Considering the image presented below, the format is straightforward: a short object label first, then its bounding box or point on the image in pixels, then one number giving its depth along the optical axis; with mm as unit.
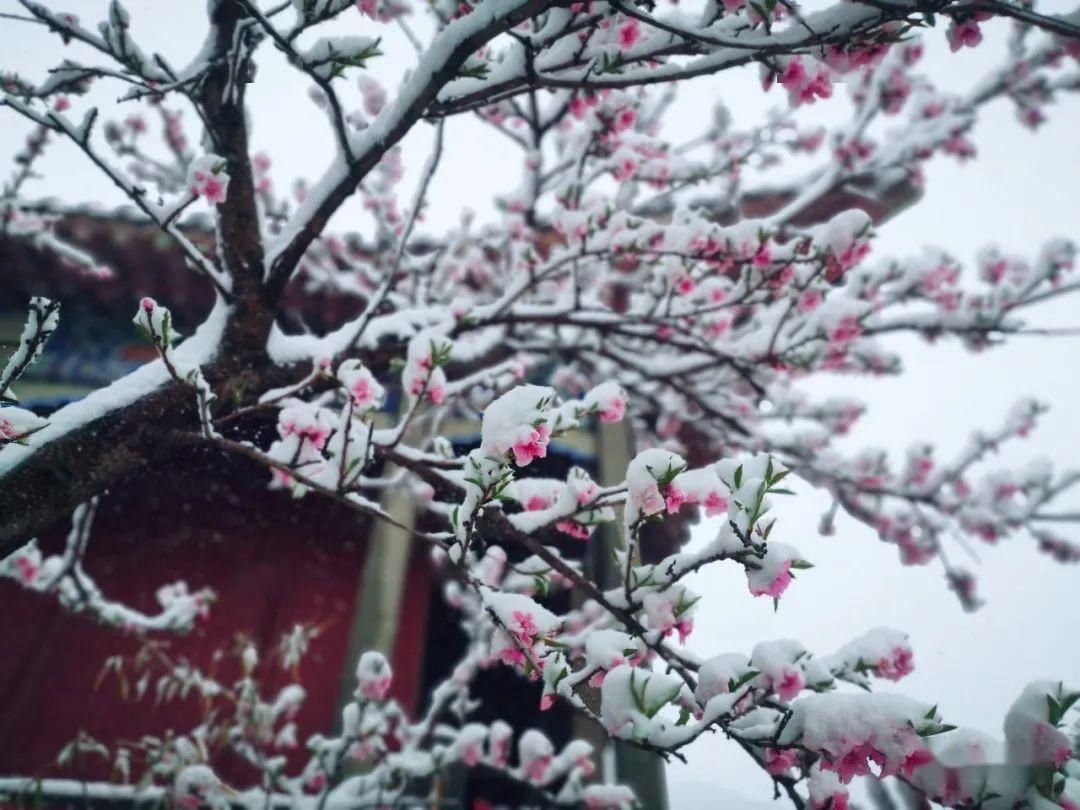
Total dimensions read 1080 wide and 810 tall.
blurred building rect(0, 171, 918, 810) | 3783
